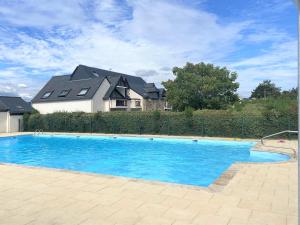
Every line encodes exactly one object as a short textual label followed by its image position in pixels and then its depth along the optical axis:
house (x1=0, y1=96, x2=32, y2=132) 29.66
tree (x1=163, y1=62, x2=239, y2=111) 32.78
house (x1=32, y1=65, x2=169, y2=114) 37.31
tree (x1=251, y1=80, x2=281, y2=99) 70.81
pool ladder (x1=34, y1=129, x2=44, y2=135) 28.58
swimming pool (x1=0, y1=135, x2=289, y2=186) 12.24
